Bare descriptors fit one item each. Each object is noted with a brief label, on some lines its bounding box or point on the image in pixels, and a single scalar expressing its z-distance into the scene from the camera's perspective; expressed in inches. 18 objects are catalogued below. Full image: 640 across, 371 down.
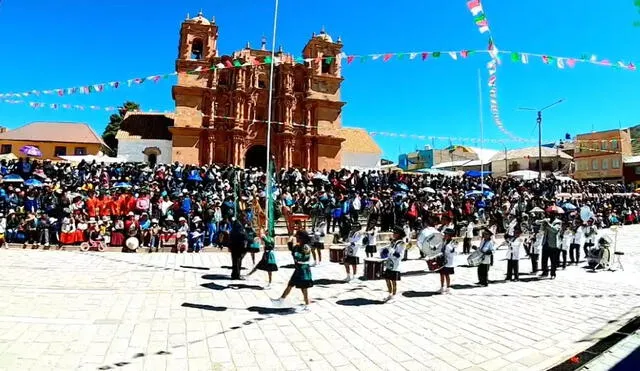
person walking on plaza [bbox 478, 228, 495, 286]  401.1
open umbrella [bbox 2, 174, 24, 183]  739.4
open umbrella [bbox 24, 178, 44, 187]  691.4
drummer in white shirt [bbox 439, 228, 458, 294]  370.9
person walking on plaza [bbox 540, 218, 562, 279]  446.6
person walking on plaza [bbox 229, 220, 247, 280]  399.5
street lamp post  1267.2
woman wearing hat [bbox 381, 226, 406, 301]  337.7
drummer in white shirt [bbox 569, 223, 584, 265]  561.6
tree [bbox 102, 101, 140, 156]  2183.8
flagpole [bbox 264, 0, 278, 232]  467.2
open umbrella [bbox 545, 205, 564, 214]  738.9
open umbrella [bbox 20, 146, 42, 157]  1096.8
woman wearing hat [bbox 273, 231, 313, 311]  306.0
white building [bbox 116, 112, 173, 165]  1583.4
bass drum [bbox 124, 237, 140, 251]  551.5
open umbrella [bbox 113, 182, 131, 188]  725.4
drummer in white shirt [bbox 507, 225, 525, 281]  424.2
